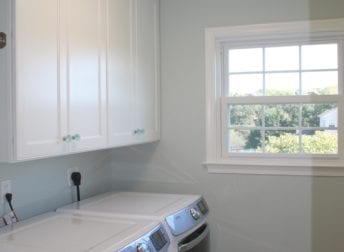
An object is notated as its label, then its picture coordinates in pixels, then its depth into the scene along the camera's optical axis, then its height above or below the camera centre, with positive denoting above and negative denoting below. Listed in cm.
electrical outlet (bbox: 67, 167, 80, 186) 256 -32
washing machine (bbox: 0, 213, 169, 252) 167 -49
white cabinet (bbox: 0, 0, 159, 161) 162 +21
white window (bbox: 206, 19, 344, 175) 266 +13
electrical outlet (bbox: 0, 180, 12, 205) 203 -32
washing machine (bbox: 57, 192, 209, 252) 213 -48
